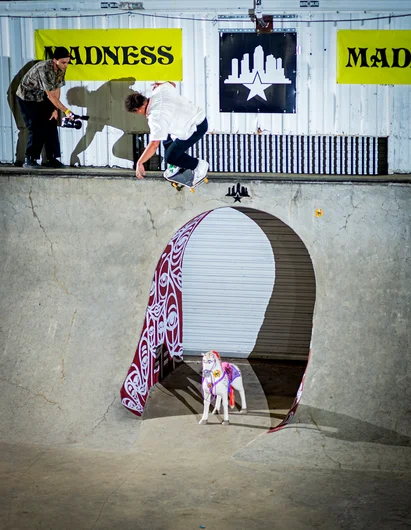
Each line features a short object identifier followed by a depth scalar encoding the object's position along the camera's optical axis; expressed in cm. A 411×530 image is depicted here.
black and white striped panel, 1117
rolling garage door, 1330
